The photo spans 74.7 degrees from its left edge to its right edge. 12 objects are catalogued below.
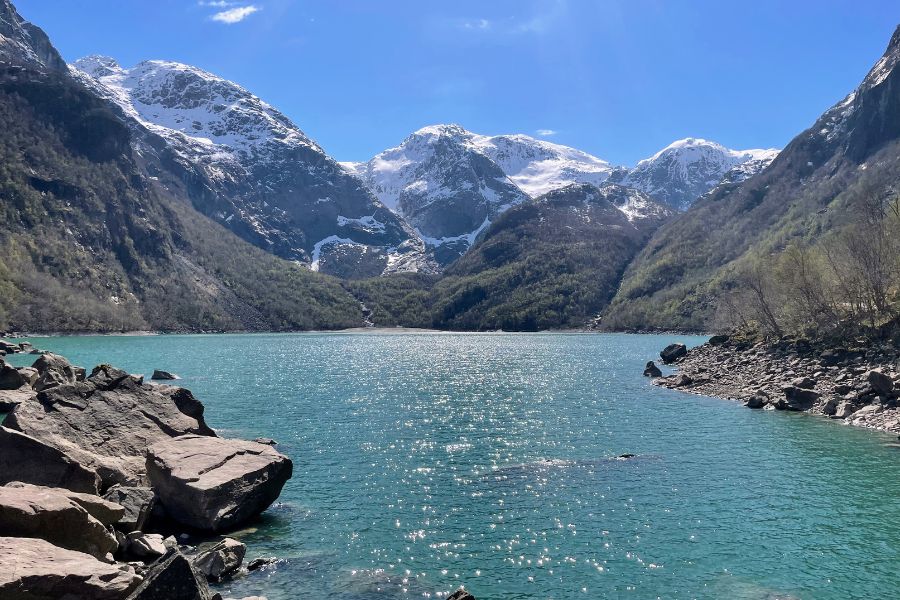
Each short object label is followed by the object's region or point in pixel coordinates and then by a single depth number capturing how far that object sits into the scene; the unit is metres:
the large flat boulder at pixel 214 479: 30.08
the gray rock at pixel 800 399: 67.69
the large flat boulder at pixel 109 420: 33.00
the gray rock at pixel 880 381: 60.25
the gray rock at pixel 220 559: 25.01
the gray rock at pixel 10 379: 72.44
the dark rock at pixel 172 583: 16.91
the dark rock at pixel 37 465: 27.52
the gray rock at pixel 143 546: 25.50
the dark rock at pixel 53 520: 20.53
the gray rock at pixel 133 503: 27.33
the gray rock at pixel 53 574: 16.70
